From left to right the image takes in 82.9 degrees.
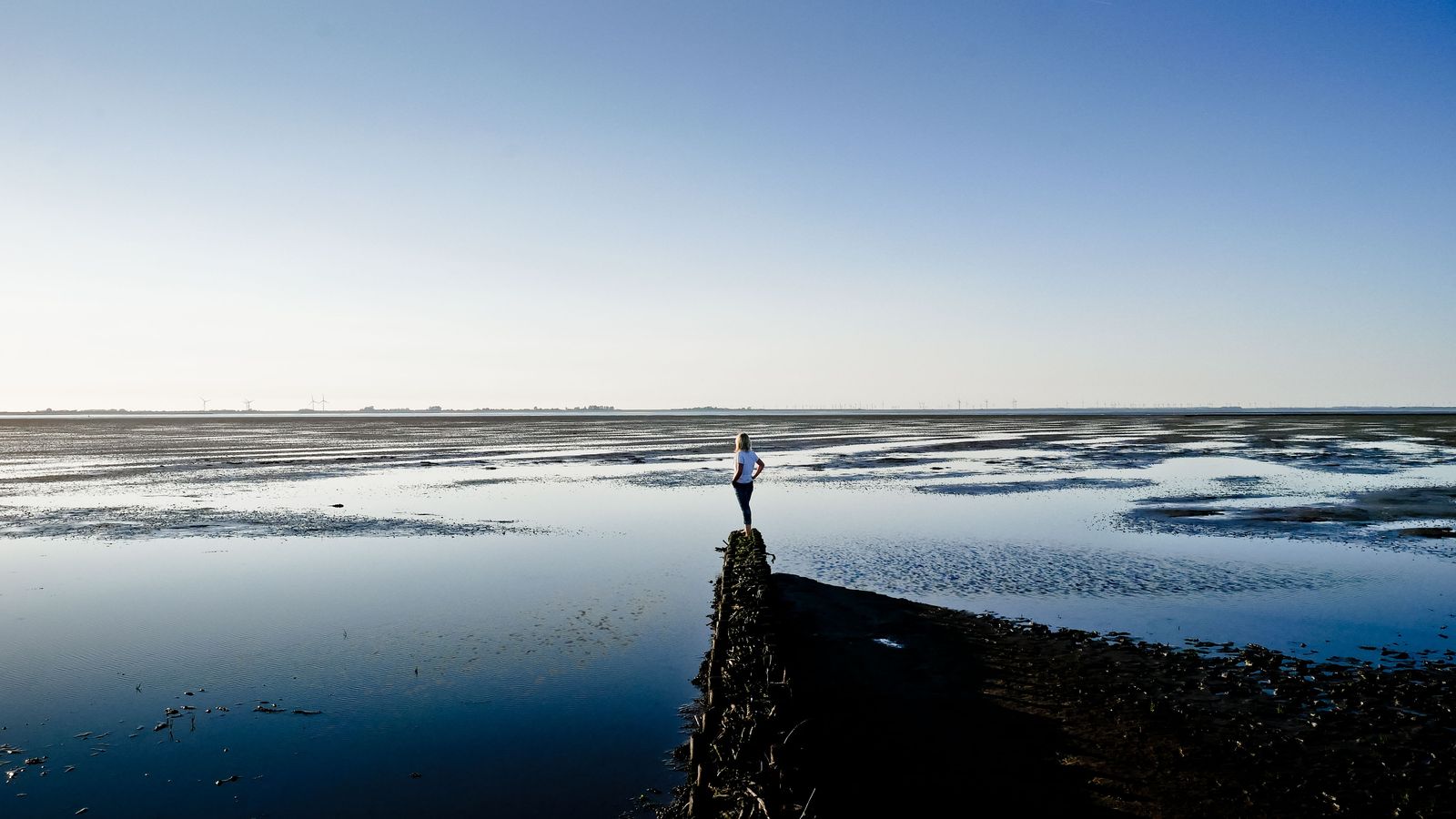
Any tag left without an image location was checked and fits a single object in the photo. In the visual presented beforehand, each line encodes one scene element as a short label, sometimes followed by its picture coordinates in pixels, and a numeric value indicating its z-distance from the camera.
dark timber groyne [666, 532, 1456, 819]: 7.59
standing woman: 19.48
